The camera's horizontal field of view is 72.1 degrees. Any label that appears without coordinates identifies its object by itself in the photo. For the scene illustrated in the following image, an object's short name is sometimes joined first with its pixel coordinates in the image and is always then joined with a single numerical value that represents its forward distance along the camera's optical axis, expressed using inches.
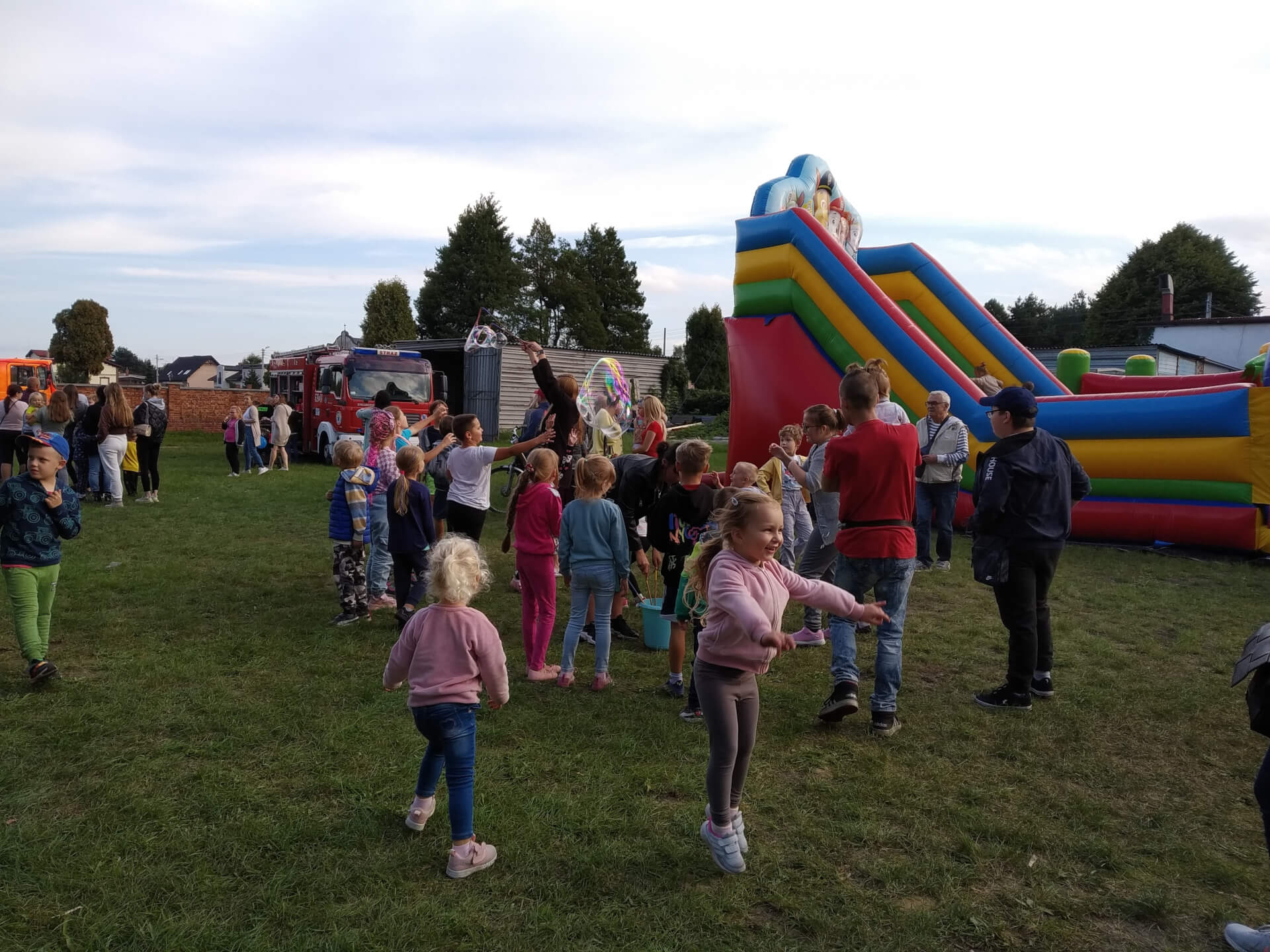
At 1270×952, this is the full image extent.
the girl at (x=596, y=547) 215.5
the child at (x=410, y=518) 244.8
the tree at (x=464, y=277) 2225.6
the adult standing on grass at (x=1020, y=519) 197.6
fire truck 759.1
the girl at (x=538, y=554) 223.9
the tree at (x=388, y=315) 2262.6
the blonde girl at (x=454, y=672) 134.1
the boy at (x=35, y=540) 201.0
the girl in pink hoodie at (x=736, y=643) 133.3
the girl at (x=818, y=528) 236.5
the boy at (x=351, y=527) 262.4
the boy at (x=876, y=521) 187.0
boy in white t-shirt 265.0
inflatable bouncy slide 367.2
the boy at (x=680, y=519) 202.5
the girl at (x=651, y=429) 309.6
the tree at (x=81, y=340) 2155.5
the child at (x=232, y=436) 682.8
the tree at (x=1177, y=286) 2117.4
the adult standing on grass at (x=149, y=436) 521.0
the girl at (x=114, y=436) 478.0
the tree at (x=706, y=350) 1831.9
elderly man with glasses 345.4
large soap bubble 370.3
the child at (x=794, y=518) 300.8
